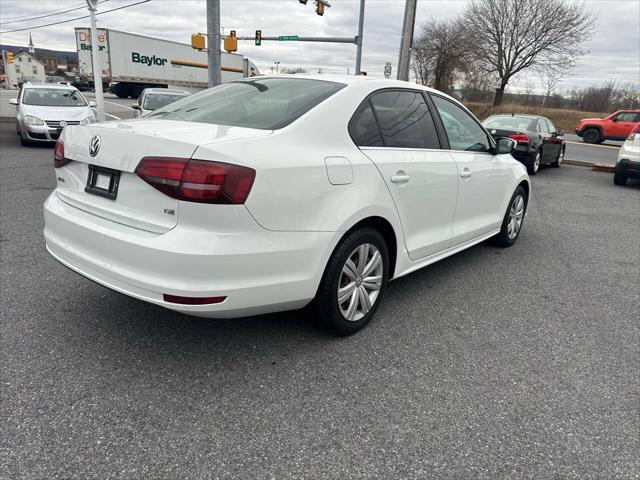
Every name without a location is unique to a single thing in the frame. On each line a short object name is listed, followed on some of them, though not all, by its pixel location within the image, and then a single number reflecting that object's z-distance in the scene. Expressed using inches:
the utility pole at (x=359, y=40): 840.3
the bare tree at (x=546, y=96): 1749.5
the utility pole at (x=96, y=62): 510.0
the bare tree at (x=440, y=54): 1561.3
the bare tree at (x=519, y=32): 1416.1
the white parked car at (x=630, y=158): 393.4
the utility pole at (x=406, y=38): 566.9
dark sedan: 426.3
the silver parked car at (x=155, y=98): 489.1
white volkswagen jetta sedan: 87.7
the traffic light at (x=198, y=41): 601.3
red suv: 912.9
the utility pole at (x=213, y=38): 499.5
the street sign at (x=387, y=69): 842.4
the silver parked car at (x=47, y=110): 431.8
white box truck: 1231.5
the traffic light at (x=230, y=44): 732.7
